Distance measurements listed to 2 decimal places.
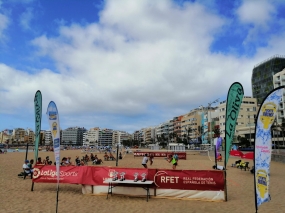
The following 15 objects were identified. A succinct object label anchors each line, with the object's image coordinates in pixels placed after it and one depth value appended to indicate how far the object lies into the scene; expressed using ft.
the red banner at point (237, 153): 76.81
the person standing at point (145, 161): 63.93
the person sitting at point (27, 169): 49.63
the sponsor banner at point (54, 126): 26.95
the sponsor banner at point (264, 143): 18.99
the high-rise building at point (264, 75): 306.96
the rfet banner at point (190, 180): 33.88
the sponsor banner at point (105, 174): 35.68
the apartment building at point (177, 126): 478.59
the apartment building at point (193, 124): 412.57
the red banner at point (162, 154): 128.57
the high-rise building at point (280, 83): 256.09
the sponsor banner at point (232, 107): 28.48
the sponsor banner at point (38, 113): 38.24
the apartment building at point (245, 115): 280.96
